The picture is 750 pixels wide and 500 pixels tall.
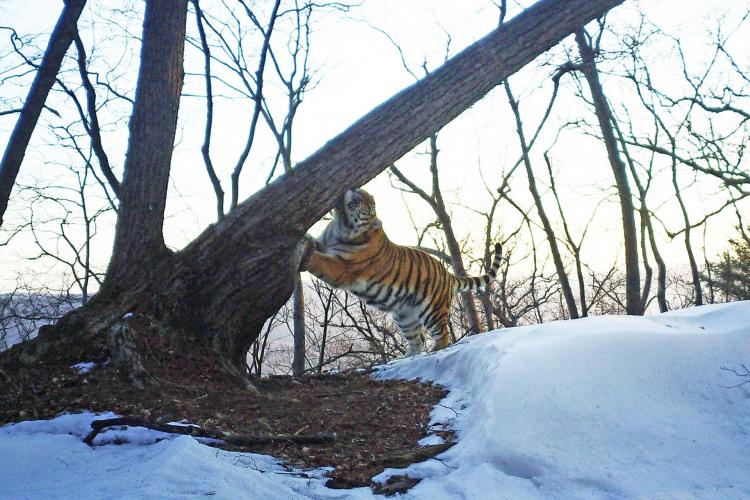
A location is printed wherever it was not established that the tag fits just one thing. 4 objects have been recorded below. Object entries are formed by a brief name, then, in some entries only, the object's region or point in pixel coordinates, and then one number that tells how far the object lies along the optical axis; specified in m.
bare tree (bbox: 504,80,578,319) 9.67
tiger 6.64
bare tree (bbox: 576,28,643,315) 7.82
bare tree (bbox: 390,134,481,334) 10.95
